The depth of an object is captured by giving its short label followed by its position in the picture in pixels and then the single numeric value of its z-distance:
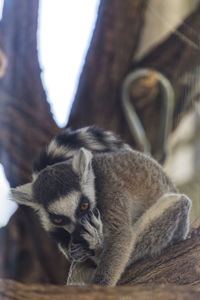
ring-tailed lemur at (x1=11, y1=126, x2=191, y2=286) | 3.42
